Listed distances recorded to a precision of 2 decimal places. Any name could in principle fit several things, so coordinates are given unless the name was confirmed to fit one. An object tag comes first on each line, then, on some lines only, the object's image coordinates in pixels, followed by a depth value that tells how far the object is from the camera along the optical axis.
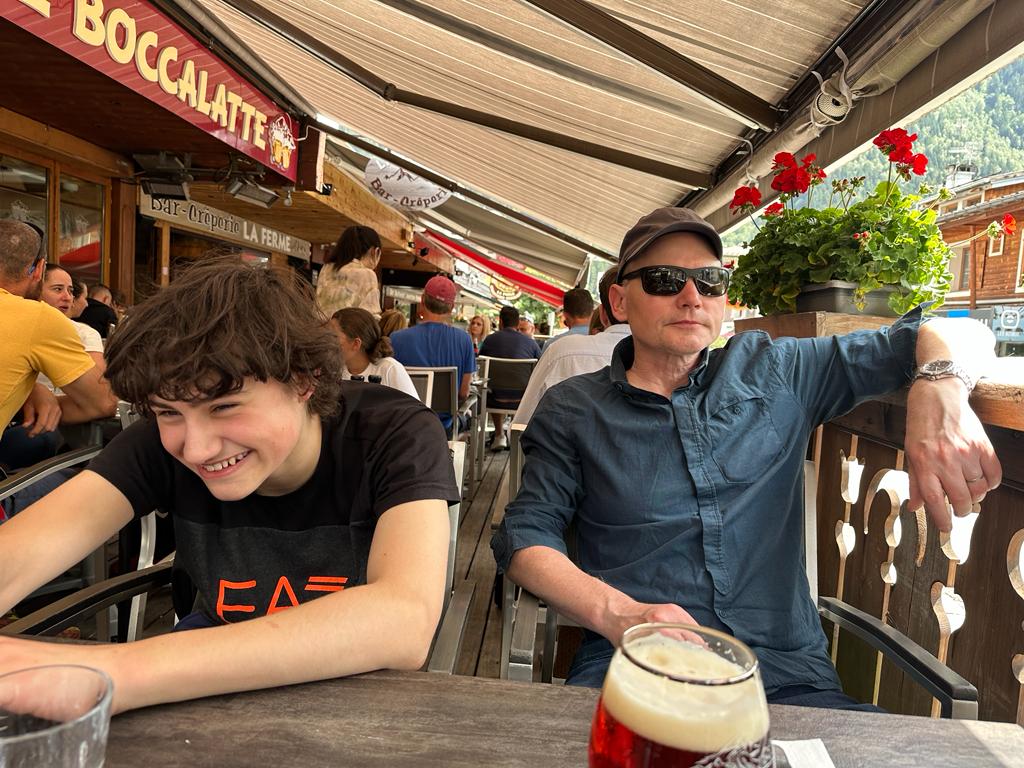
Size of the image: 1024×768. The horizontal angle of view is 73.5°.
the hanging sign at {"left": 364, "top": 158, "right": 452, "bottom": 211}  6.70
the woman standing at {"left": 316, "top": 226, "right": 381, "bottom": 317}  4.66
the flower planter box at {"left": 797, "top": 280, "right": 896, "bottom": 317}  2.20
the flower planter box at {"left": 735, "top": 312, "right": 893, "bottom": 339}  2.11
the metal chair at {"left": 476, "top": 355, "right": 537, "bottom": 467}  7.12
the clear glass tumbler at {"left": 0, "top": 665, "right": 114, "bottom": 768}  0.54
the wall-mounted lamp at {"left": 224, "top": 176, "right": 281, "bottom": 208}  5.56
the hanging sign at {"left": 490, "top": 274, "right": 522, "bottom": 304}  24.50
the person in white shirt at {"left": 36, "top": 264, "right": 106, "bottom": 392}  4.07
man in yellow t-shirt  2.44
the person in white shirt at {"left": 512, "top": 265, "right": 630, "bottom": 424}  3.63
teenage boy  0.85
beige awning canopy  2.66
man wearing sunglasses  1.50
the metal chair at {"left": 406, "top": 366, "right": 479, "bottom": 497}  4.62
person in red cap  5.37
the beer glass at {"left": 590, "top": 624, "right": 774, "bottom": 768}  0.46
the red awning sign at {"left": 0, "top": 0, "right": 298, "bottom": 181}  2.94
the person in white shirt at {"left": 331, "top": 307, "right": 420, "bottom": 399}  3.81
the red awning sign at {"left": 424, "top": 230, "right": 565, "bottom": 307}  16.77
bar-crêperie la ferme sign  7.11
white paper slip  0.72
